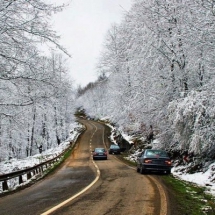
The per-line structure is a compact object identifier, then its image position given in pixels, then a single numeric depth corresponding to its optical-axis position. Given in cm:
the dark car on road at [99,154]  3419
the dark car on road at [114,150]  4391
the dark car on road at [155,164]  1865
